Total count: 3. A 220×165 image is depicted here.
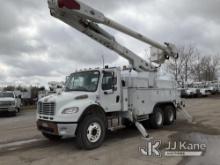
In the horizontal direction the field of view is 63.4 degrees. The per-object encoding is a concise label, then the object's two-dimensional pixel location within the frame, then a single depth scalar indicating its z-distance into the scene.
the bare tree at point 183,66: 36.89
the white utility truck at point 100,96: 5.16
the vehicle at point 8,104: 13.33
